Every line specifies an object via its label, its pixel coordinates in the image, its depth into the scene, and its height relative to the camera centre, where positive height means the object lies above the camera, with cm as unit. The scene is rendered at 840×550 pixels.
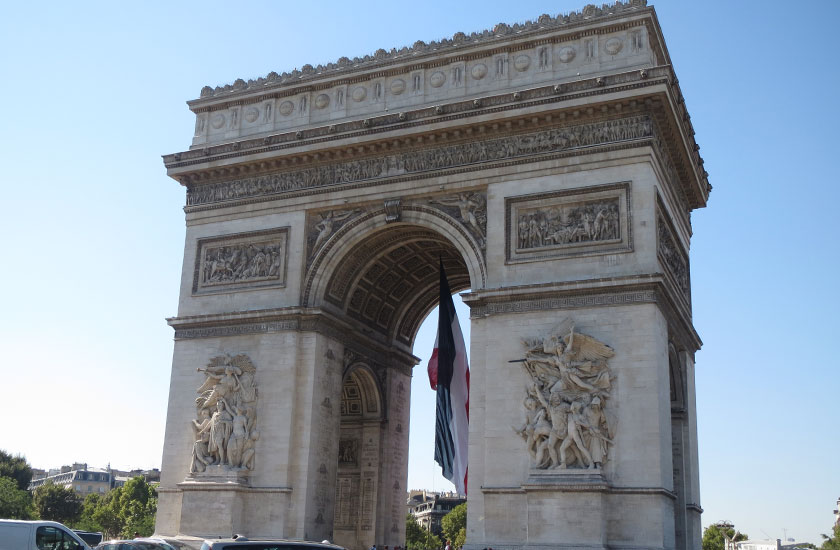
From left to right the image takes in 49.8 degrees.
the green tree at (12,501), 5738 -51
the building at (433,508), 10838 -15
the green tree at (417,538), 8338 -283
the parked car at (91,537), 2981 -135
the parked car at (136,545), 1867 -96
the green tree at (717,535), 8112 -162
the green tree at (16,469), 6606 +171
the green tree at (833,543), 6638 -162
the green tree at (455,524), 8394 -149
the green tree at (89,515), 7169 -162
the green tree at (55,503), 7050 -70
